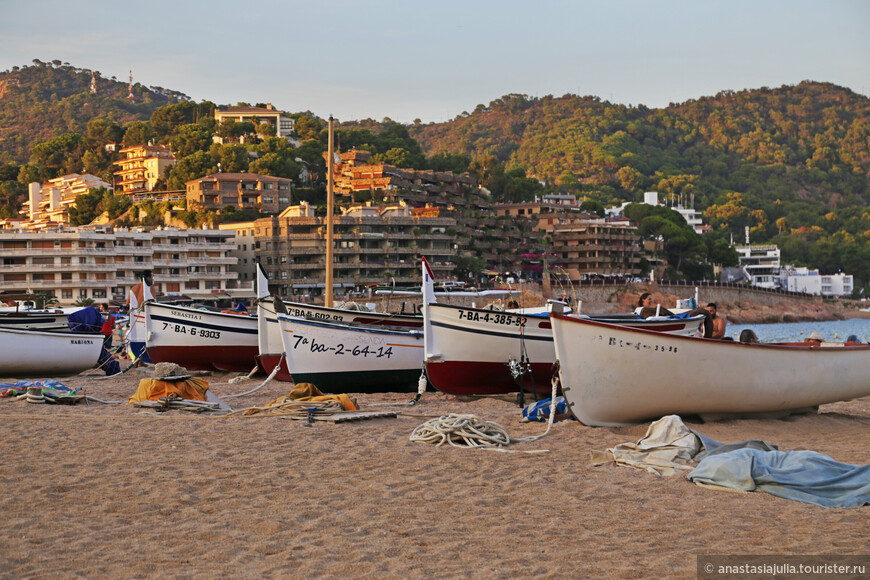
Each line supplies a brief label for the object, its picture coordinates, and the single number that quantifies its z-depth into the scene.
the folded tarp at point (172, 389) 13.79
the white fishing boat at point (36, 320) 22.53
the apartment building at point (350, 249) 78.06
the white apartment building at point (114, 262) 66.00
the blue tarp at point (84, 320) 22.44
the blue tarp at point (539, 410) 12.50
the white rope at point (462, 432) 10.38
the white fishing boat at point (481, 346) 14.86
